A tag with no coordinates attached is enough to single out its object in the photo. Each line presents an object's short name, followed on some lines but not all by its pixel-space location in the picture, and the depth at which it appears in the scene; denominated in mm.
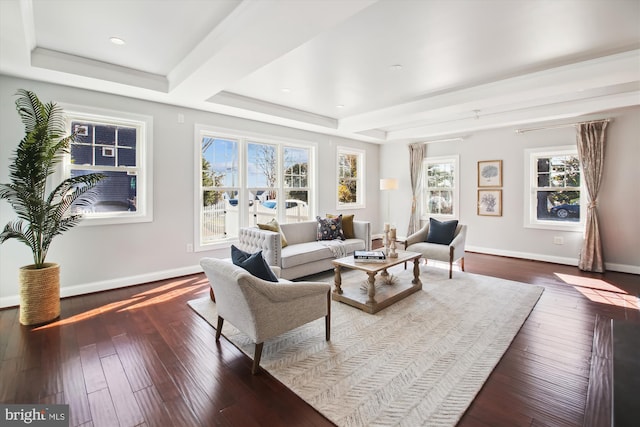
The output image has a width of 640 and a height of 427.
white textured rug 1811
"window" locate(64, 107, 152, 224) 3770
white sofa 3959
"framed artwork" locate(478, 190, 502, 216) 6020
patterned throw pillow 4973
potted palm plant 2922
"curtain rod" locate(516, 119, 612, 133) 4827
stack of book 3568
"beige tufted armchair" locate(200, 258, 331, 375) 2062
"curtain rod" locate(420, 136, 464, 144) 6410
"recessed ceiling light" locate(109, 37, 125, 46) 2850
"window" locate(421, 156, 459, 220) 6680
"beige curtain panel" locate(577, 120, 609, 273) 4789
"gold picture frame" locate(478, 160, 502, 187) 5980
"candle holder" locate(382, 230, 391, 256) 3990
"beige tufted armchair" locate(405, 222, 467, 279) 4457
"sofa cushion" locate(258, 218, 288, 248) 4246
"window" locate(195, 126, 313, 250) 4891
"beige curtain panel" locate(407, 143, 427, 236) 7137
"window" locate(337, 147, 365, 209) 7176
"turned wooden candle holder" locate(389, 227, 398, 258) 3857
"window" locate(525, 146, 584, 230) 5238
